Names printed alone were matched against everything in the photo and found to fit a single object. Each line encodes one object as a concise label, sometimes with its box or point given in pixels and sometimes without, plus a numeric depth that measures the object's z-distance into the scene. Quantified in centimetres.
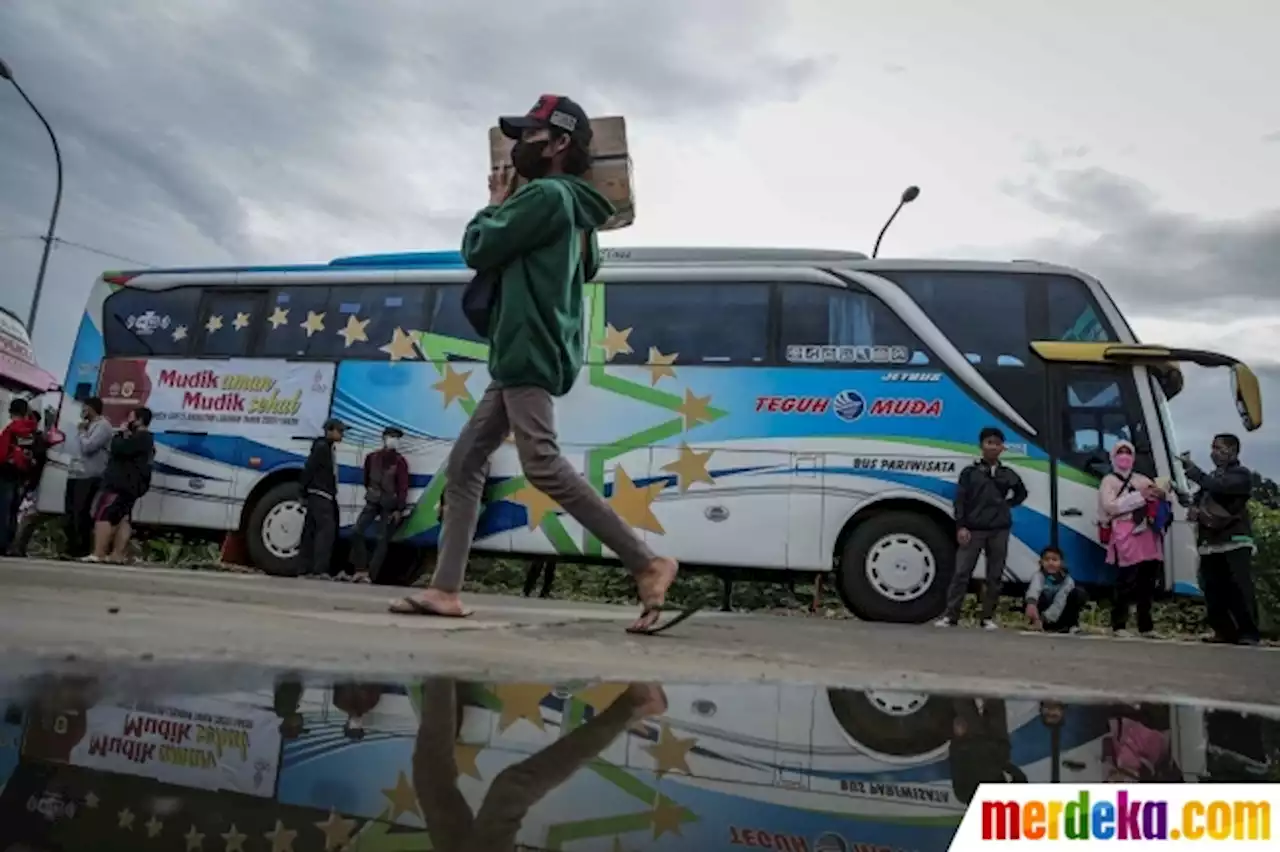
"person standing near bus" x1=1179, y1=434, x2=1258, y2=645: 668
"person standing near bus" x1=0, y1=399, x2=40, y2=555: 868
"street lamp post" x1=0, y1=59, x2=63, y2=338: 1511
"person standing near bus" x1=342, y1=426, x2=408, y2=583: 851
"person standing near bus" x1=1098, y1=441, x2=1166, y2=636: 705
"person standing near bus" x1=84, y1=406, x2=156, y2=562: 820
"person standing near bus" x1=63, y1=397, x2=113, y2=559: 873
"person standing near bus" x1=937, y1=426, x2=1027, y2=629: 705
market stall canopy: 1358
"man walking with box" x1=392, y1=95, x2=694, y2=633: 337
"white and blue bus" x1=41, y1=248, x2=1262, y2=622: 754
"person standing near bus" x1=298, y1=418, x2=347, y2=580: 852
